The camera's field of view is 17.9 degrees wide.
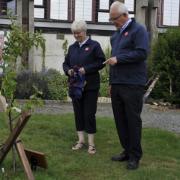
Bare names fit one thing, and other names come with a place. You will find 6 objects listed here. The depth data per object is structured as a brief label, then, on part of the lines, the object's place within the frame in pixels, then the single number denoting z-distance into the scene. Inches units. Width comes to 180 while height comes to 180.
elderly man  258.7
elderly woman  291.3
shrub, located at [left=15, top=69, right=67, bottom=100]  563.2
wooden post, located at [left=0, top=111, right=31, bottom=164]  228.5
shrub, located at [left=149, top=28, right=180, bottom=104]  567.8
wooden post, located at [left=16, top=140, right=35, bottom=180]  233.3
